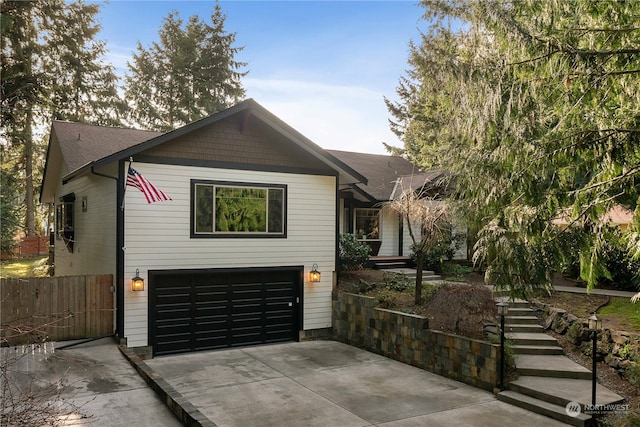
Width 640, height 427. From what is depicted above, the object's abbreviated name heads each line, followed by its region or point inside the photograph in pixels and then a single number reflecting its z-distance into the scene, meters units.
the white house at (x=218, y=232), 10.10
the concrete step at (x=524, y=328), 9.77
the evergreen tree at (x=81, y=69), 24.64
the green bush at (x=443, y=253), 16.72
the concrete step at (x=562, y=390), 7.01
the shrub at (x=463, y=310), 9.16
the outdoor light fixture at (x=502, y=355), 7.88
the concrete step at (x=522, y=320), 10.07
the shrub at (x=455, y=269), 16.28
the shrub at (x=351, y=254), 14.04
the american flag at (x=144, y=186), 9.18
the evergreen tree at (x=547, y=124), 5.59
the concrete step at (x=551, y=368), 7.94
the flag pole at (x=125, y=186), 9.74
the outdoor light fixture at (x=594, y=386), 6.61
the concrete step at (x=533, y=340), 9.17
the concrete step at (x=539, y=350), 8.91
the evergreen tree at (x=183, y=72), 30.50
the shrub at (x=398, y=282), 12.81
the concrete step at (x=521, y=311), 10.41
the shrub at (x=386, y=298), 11.22
